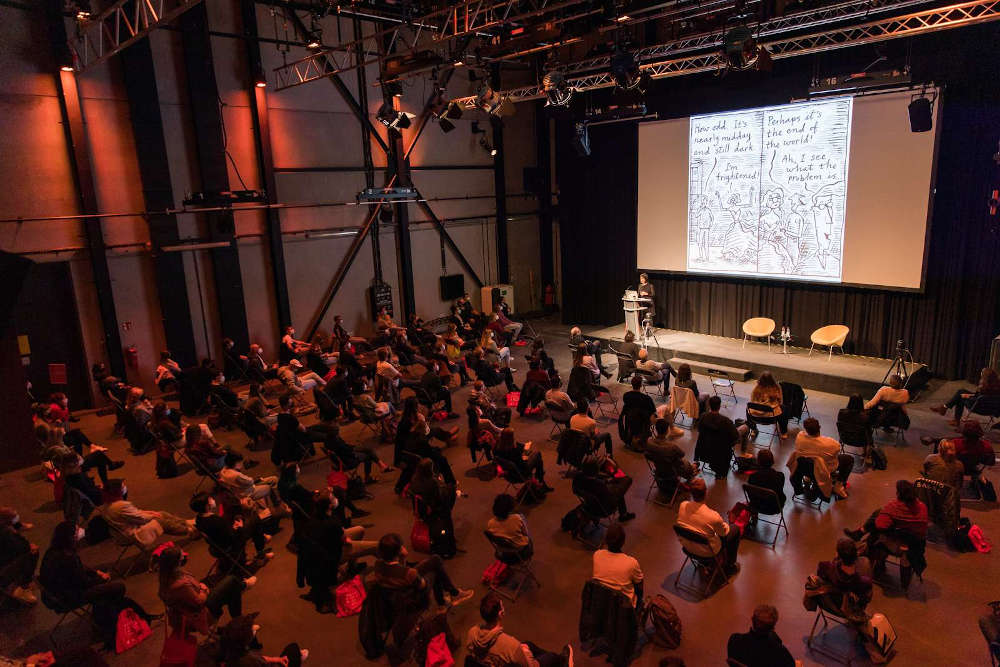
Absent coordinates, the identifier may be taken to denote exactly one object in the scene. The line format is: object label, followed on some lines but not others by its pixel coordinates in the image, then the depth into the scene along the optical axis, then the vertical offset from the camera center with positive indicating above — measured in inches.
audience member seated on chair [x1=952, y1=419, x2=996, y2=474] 248.8 -102.7
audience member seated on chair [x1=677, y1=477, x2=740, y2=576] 195.5 -99.3
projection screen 401.4 +1.6
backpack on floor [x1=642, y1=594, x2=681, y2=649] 181.3 -120.0
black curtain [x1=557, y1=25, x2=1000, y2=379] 369.1 -34.1
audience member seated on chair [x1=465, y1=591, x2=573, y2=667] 142.1 -97.5
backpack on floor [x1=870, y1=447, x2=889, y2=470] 284.6 -119.7
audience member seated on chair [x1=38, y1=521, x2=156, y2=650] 186.2 -106.3
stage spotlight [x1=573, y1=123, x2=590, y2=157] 514.0 +49.1
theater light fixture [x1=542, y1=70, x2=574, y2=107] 389.4 +71.0
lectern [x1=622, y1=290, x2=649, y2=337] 512.1 -87.9
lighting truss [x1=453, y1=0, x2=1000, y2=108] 296.8 +82.1
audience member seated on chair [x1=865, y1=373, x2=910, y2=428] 297.7 -96.4
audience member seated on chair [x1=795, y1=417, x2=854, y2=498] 246.1 -98.1
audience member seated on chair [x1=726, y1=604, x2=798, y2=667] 141.7 -100.7
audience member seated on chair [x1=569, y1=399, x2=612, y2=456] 272.7 -93.6
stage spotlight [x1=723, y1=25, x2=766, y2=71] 313.3 +73.0
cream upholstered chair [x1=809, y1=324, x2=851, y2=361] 438.6 -99.1
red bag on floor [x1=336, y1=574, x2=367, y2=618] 204.5 -124.8
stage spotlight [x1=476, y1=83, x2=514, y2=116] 418.9 +68.8
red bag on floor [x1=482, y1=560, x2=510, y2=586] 213.0 -123.1
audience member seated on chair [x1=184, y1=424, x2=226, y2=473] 285.6 -104.0
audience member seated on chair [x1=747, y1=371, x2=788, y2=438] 305.7 -95.7
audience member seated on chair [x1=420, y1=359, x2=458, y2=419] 365.1 -102.5
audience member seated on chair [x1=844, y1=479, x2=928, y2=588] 194.5 -104.5
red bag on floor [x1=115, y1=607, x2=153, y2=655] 192.7 -124.0
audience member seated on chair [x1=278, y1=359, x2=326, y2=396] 372.2 -99.4
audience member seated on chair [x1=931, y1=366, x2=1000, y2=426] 306.0 -104.7
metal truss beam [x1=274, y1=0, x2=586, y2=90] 305.0 +103.3
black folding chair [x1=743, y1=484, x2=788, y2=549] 220.4 -106.8
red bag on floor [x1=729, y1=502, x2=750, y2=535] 231.3 -115.8
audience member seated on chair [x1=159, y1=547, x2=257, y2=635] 164.9 -97.6
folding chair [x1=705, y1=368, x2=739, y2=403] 387.2 -123.2
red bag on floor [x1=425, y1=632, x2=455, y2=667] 167.6 -117.0
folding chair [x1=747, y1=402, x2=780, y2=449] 304.7 -105.3
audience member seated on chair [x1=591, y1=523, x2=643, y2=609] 170.4 -97.9
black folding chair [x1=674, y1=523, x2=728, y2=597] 196.1 -116.7
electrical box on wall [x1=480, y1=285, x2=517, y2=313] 631.2 -87.8
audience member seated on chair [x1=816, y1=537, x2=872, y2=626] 169.8 -105.6
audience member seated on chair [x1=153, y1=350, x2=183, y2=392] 407.5 -97.9
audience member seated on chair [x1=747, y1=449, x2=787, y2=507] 218.1 -96.2
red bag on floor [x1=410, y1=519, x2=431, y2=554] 227.5 -116.1
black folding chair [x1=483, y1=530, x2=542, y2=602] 200.1 -111.4
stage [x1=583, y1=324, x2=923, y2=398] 398.0 -114.6
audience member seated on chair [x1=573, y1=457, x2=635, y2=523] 225.5 -101.4
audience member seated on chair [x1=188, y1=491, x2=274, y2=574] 209.2 -105.4
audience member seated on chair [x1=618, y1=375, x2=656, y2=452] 306.8 -103.8
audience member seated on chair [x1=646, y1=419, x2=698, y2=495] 248.5 -100.7
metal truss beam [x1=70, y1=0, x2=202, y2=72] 272.0 +103.2
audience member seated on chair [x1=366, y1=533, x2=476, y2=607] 170.1 -96.9
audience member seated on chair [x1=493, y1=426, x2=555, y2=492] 259.0 -103.2
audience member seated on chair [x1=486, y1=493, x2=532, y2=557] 198.4 -100.0
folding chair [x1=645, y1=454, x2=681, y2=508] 260.5 -119.9
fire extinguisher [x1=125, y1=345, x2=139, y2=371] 433.4 -91.8
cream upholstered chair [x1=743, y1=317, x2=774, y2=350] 481.4 -100.1
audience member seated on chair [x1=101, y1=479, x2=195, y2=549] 223.9 -108.0
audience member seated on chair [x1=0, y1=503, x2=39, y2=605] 210.3 -111.3
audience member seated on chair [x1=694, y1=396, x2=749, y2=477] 261.0 -99.9
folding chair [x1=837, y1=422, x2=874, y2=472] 279.3 -108.1
